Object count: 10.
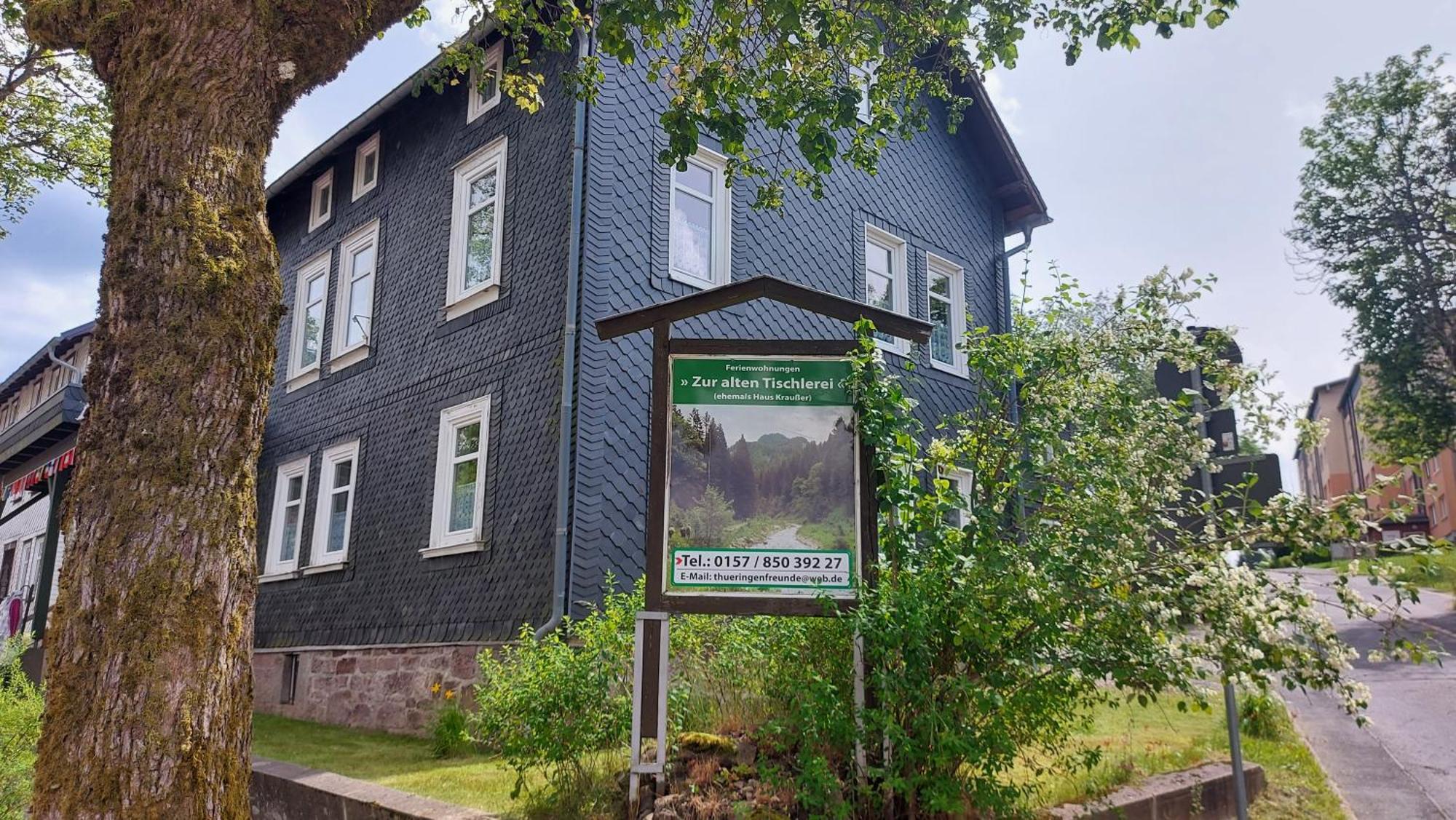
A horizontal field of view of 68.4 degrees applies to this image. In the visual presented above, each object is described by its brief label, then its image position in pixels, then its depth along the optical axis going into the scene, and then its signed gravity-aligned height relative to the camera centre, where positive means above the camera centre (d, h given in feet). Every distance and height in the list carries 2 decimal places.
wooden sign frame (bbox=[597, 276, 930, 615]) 18.75 +5.65
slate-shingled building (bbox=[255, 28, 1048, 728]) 37.24 +13.45
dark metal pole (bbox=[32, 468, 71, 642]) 54.54 +5.22
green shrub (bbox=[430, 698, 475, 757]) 31.55 -2.15
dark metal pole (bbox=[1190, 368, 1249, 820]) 18.39 -1.31
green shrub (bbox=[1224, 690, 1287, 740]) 28.19 -1.38
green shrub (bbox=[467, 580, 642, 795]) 18.89 -0.79
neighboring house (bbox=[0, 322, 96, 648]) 55.67 +11.66
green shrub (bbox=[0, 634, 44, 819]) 17.53 -1.46
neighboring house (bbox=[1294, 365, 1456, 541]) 169.07 +47.67
